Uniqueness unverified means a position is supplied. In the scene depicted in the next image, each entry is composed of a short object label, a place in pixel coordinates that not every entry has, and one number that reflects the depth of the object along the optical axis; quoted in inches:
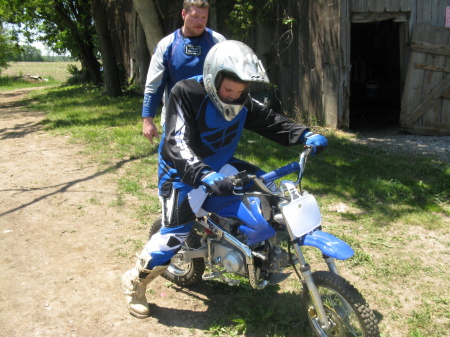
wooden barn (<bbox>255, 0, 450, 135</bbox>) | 343.0
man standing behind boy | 172.1
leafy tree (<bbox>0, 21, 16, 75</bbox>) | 997.6
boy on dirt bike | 113.0
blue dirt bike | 110.9
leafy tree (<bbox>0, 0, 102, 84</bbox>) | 690.8
